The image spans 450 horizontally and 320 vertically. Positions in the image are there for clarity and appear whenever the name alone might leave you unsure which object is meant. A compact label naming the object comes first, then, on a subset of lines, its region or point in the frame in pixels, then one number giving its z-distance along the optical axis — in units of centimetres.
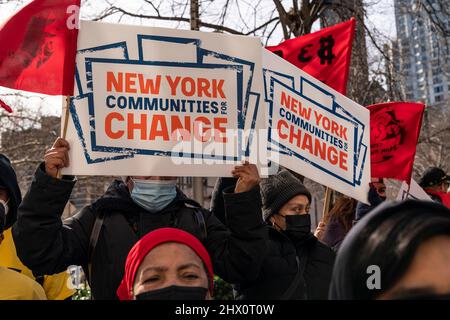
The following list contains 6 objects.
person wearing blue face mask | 272
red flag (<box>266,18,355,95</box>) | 480
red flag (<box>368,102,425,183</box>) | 496
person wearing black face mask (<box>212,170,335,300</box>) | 320
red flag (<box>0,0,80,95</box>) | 311
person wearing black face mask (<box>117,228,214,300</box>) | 224
